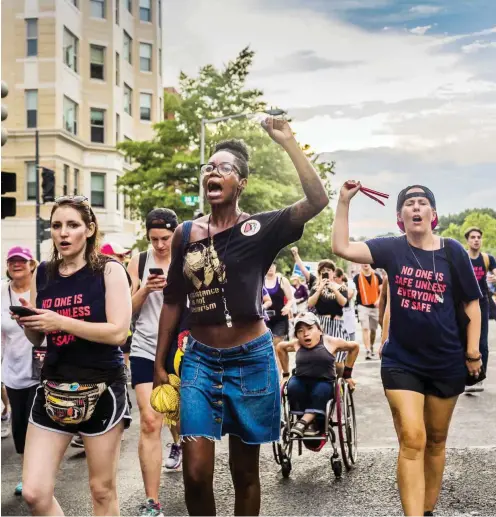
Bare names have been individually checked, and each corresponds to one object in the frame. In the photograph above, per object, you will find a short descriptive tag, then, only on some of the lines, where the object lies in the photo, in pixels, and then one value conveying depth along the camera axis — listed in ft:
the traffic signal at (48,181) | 83.78
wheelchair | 22.49
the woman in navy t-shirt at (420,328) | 16.34
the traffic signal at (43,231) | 86.79
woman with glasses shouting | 13.26
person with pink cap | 21.11
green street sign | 91.35
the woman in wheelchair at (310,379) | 23.59
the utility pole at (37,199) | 100.29
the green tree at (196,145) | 115.14
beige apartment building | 122.21
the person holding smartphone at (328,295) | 42.52
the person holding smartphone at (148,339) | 18.47
